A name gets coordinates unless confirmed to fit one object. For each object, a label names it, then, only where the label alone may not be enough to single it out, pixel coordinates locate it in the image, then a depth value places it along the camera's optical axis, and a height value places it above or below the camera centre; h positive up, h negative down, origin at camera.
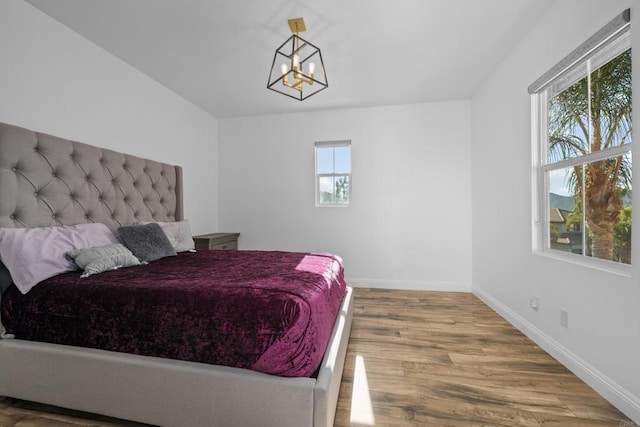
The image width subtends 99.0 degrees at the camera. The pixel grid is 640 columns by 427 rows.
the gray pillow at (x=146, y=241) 1.95 -0.19
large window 1.43 +0.36
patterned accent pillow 1.53 -0.25
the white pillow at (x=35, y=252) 1.38 -0.19
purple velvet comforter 1.08 -0.44
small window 3.63 +0.55
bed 1.07 -0.67
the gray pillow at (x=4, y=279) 1.42 -0.33
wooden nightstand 3.03 -0.32
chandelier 1.80 +1.37
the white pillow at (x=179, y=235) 2.44 -0.19
